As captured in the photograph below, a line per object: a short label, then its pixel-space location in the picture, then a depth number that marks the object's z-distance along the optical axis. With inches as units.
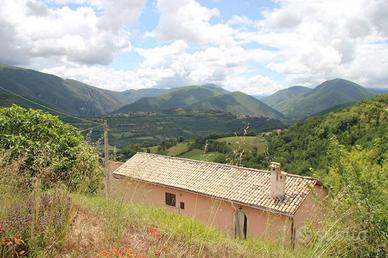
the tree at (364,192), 235.4
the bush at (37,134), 357.4
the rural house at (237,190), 760.3
